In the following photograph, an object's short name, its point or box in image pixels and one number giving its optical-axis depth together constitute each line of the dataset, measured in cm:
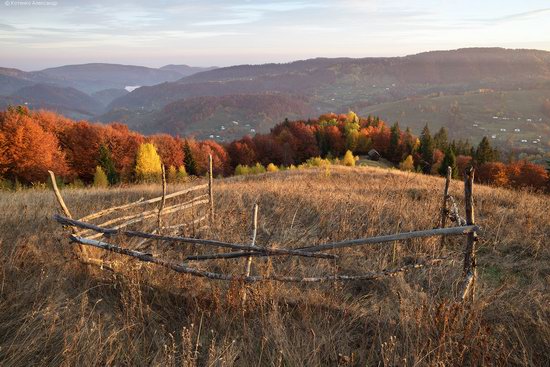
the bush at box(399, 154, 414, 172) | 5878
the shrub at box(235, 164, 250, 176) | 5806
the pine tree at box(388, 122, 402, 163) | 7119
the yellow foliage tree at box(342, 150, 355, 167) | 5128
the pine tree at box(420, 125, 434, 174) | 6525
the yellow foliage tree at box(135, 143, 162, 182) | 4569
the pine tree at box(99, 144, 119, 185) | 4506
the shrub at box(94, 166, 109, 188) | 3866
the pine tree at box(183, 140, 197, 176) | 5806
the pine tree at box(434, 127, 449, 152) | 7125
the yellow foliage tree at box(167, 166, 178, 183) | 4825
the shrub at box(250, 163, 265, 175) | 5802
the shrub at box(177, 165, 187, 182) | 4838
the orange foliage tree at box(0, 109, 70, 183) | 4184
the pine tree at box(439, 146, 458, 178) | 4909
